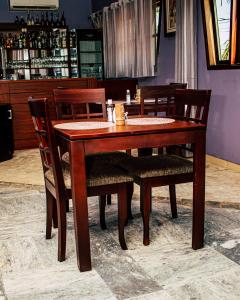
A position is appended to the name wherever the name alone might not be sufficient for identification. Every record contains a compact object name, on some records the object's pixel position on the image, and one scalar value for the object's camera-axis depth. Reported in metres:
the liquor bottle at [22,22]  8.47
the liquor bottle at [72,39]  8.66
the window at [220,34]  4.50
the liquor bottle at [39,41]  8.58
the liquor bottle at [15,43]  8.53
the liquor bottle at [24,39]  8.51
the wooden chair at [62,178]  2.25
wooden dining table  2.18
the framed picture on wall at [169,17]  5.80
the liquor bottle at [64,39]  8.64
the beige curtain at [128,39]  6.69
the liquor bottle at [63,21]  8.89
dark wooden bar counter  5.96
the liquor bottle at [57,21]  8.73
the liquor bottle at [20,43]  8.55
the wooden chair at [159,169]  2.51
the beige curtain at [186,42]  5.06
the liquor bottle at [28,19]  8.48
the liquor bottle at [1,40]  8.44
